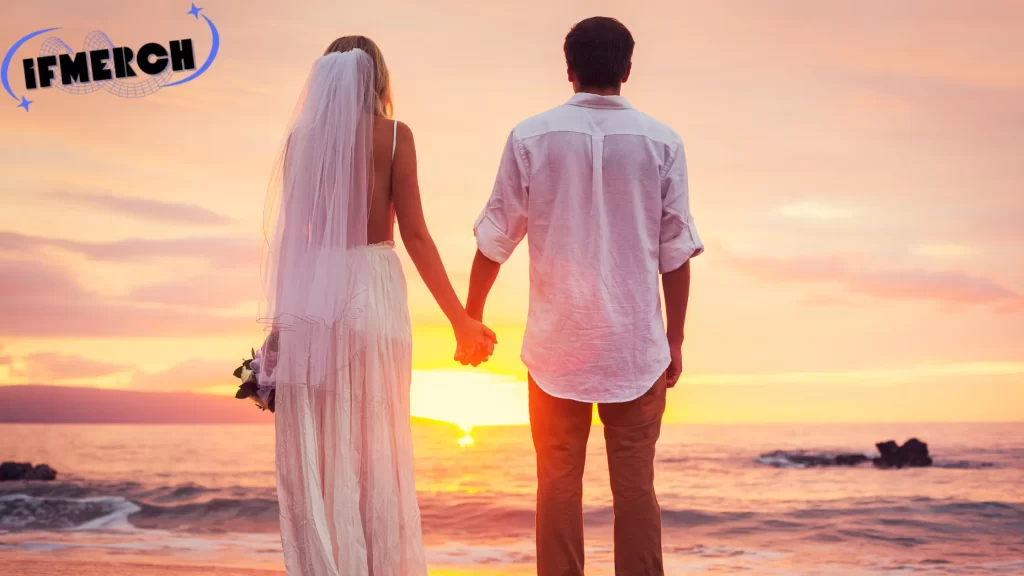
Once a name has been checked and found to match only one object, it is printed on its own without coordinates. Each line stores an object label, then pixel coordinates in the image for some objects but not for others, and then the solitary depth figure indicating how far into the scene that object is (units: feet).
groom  9.34
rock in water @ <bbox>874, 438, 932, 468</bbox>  64.69
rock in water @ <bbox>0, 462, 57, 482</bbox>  48.08
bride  10.30
